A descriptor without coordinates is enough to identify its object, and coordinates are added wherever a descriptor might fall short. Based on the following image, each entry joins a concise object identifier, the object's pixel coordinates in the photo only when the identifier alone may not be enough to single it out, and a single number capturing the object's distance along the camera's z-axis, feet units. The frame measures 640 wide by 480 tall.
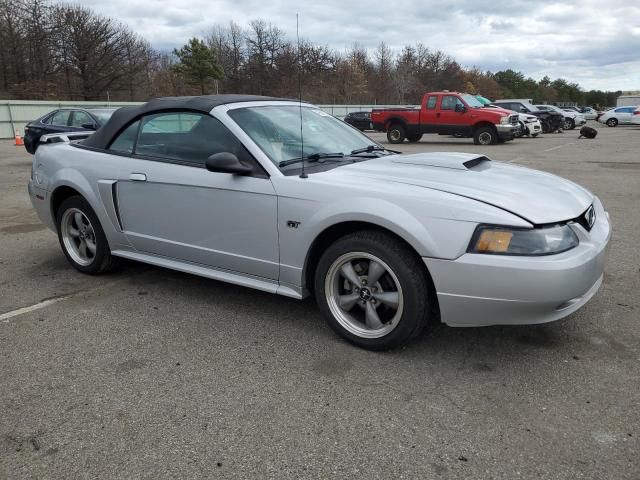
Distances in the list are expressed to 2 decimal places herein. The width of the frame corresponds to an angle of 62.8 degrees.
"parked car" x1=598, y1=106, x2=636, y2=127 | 116.84
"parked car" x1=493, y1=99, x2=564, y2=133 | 88.70
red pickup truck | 63.46
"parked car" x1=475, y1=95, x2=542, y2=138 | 75.63
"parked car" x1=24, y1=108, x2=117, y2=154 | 44.29
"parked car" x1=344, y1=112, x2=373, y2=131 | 106.93
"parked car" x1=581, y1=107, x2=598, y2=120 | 159.60
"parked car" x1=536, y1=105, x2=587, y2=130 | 106.44
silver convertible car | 8.96
